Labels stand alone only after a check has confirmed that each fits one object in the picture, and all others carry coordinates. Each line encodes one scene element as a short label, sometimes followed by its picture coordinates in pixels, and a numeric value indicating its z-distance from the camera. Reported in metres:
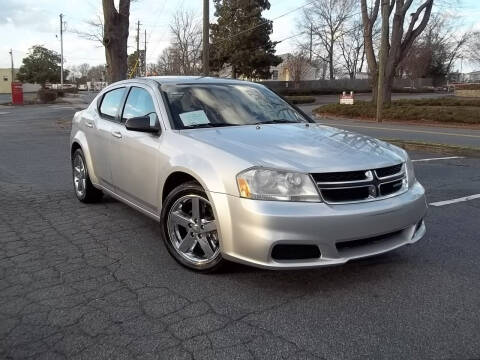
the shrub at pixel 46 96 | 40.16
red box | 38.28
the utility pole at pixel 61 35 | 65.00
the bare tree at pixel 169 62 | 48.59
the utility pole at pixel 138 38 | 61.19
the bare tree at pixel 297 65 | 67.75
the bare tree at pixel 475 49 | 86.94
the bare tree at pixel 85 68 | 131.75
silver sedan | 3.32
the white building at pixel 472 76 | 91.09
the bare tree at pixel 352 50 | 76.62
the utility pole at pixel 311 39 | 72.75
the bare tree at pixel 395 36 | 24.23
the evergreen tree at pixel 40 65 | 70.50
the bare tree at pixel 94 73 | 117.03
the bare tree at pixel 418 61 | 77.69
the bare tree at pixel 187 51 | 46.25
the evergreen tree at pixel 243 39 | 48.94
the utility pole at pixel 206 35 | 22.69
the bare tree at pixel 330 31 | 70.12
